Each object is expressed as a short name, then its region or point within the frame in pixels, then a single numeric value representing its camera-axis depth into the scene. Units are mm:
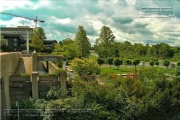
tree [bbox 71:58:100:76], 19795
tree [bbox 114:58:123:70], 32375
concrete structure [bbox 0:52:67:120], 13055
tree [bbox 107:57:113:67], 33875
